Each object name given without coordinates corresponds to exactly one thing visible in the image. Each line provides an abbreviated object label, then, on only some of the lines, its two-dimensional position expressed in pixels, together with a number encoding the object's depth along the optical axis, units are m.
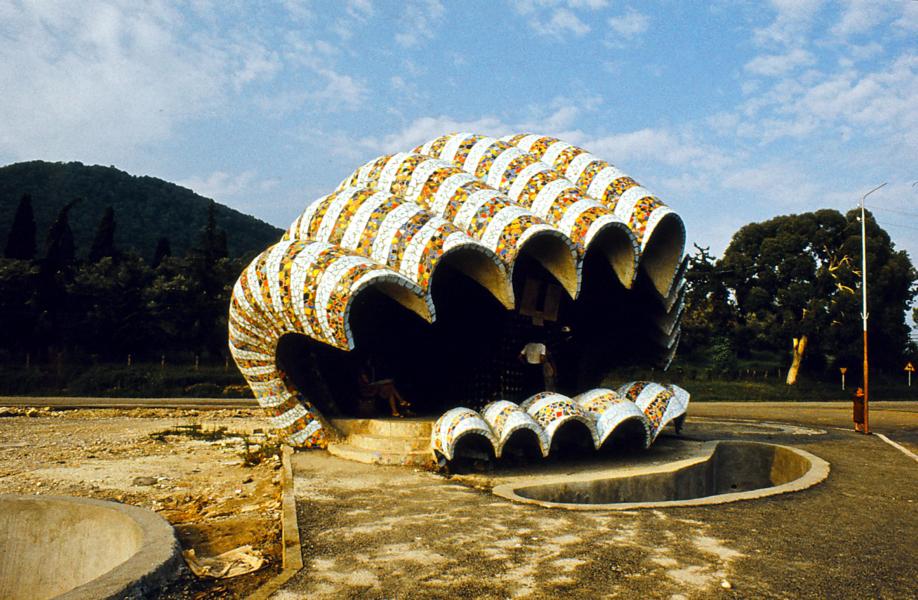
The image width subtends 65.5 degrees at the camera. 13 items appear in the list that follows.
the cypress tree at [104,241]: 39.57
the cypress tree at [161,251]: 42.53
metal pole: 12.98
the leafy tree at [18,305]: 29.56
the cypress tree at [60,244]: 33.22
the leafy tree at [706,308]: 33.84
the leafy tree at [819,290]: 30.06
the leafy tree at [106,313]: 31.19
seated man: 9.77
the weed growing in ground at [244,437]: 9.50
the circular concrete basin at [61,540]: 5.46
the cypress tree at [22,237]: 36.78
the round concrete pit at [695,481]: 7.05
